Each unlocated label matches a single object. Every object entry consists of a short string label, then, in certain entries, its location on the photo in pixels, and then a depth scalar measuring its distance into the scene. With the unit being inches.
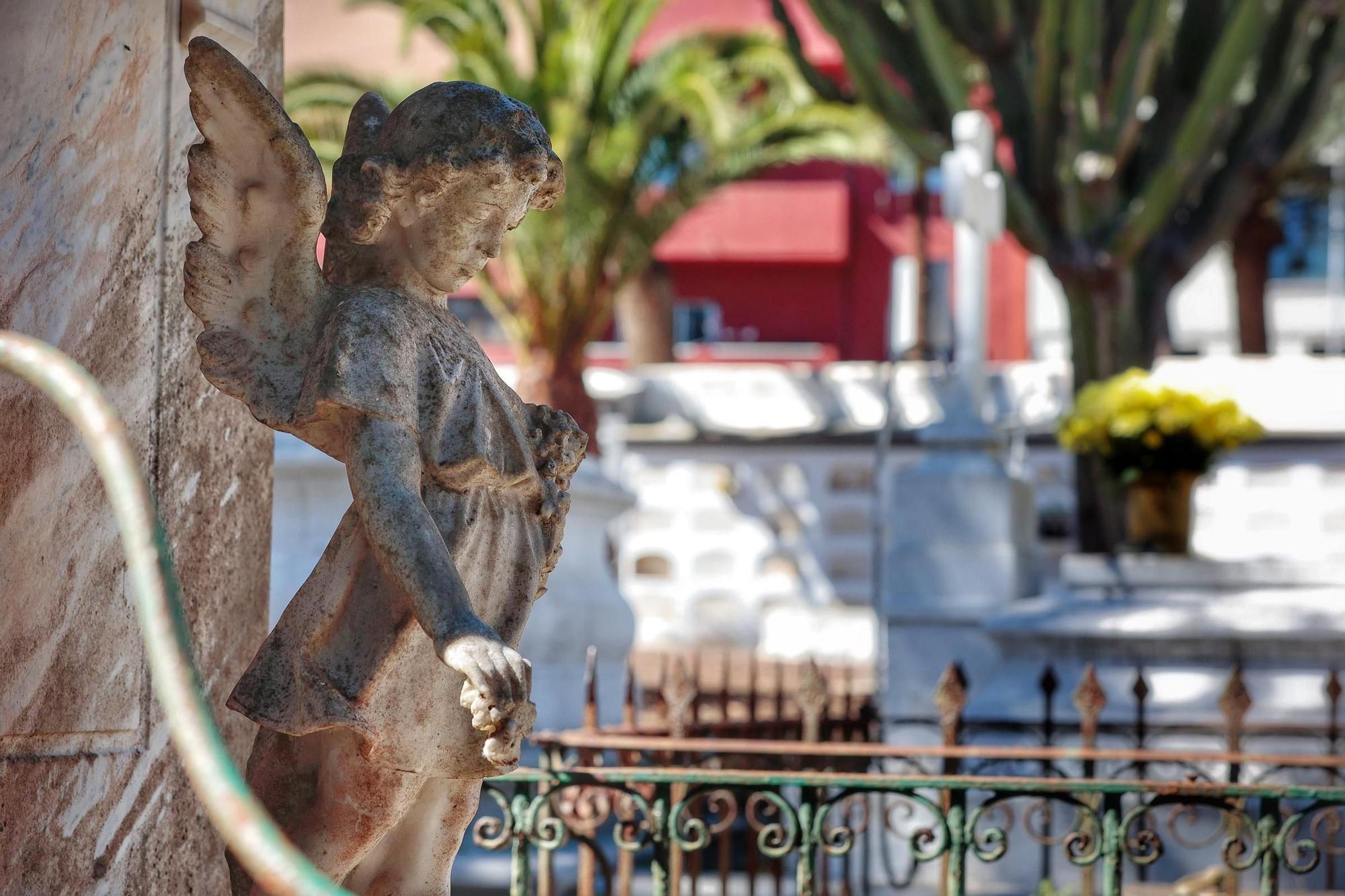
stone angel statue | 99.8
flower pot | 334.0
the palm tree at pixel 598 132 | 545.0
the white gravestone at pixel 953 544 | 327.9
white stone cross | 364.5
